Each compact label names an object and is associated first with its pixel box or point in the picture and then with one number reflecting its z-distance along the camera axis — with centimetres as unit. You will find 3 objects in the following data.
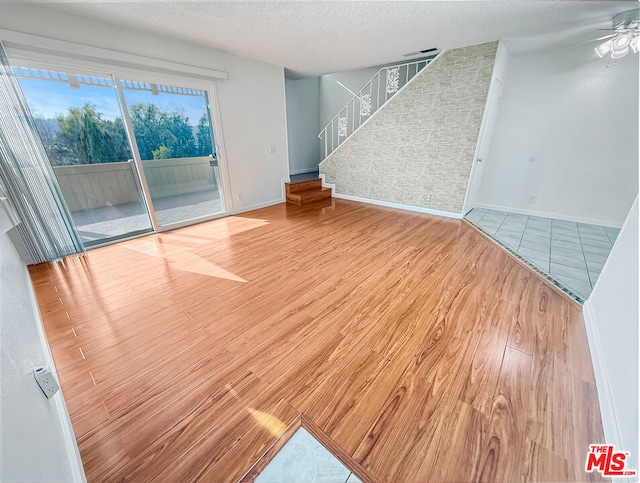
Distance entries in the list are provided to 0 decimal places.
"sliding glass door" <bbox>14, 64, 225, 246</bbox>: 276
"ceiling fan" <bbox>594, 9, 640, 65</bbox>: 252
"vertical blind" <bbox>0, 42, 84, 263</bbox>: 235
